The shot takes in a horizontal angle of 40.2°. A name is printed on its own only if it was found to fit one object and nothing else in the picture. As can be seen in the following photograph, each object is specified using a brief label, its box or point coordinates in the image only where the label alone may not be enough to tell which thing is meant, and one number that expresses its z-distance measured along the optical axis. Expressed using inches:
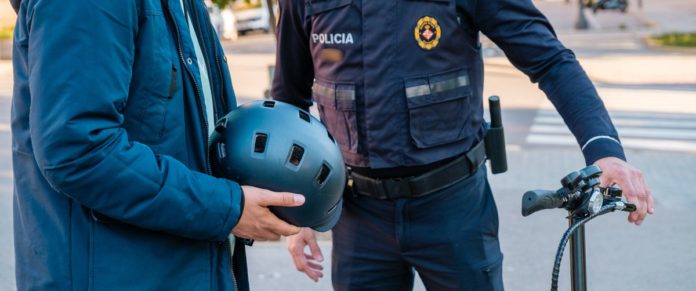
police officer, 106.8
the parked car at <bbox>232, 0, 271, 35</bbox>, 1278.3
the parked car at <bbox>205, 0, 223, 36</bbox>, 1104.2
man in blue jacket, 71.3
